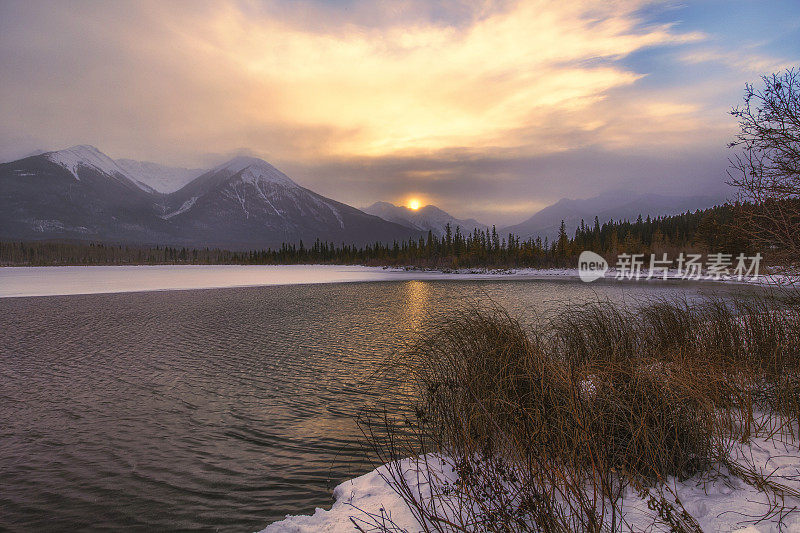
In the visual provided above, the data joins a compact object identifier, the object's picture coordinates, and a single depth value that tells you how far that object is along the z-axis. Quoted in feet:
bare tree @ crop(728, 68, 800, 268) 27.27
